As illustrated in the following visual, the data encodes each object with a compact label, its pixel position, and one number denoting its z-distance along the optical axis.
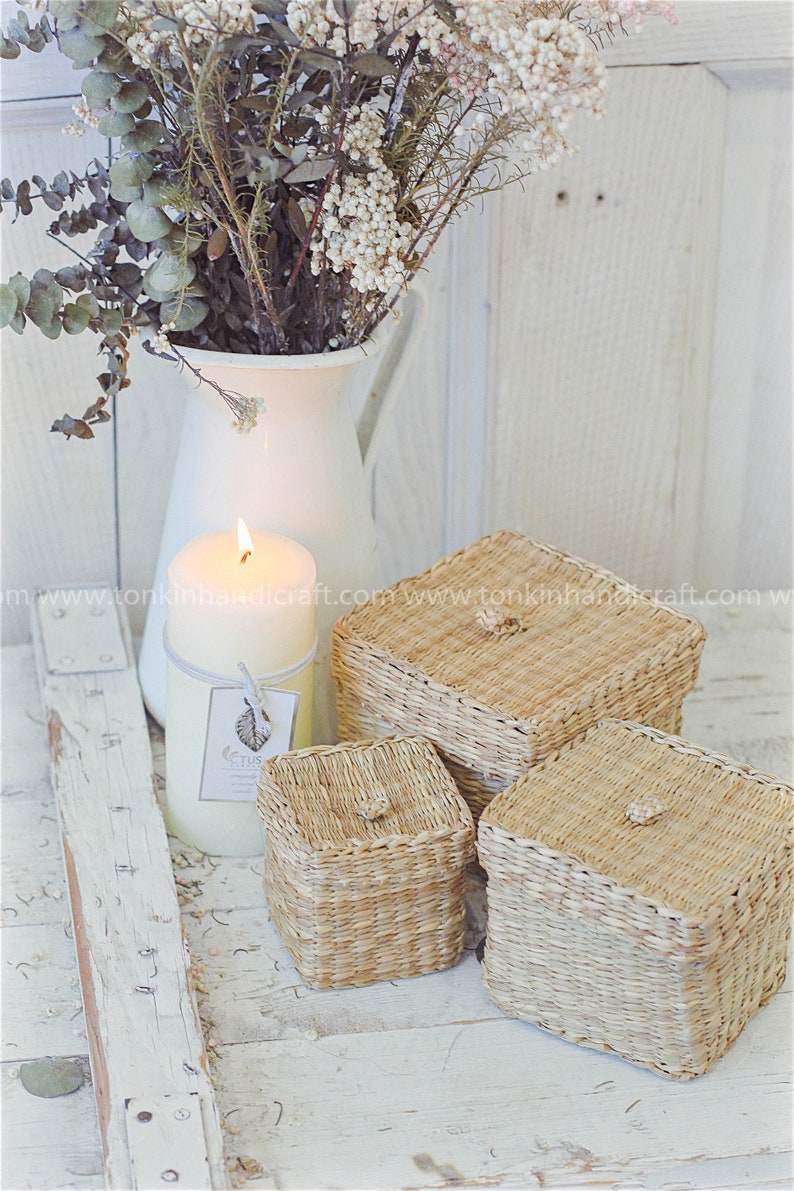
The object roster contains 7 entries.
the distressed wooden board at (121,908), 1.16
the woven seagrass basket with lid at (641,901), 1.17
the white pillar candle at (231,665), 1.26
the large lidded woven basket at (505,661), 1.25
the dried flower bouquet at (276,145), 1.18
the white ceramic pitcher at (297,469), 1.28
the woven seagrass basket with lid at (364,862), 1.21
